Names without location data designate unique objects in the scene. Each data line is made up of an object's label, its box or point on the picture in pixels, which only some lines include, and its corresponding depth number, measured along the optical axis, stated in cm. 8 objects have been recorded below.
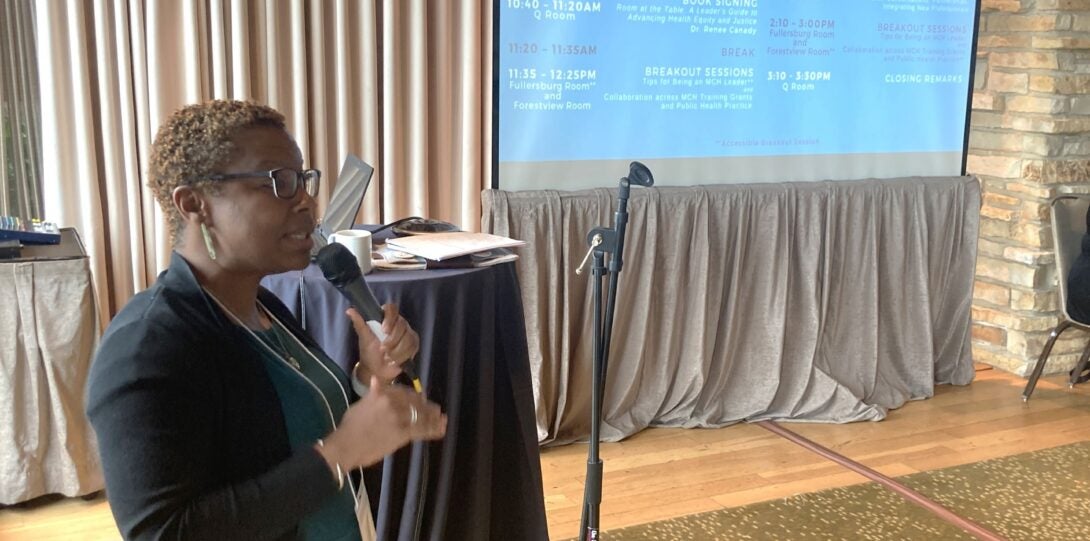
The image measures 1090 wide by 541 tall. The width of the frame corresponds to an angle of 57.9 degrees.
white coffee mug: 204
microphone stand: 208
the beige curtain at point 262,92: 279
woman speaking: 104
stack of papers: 217
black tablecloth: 206
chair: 381
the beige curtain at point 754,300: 334
